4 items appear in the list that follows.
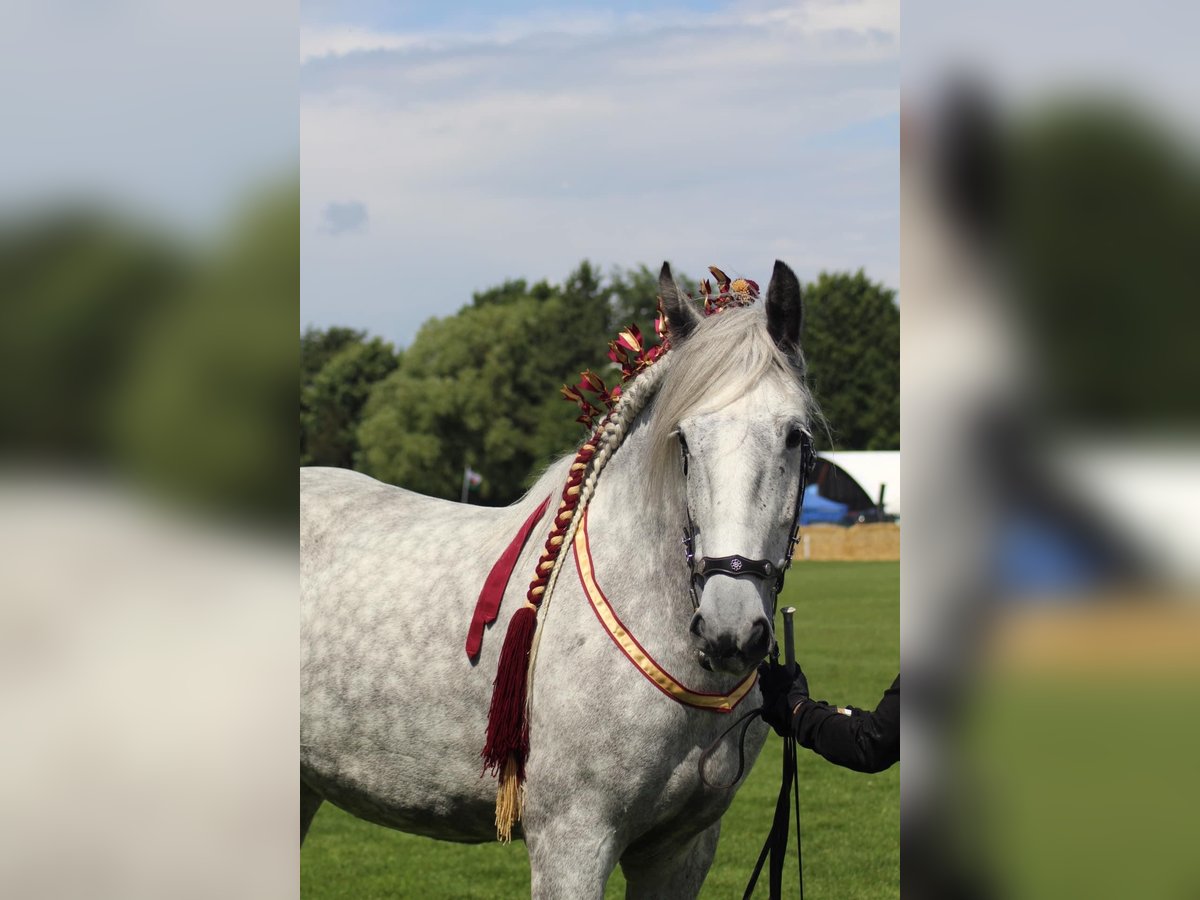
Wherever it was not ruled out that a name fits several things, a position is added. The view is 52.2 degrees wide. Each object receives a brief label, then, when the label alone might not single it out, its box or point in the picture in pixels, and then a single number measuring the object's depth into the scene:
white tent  48.62
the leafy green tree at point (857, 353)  60.03
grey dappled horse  3.28
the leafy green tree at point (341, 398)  71.94
